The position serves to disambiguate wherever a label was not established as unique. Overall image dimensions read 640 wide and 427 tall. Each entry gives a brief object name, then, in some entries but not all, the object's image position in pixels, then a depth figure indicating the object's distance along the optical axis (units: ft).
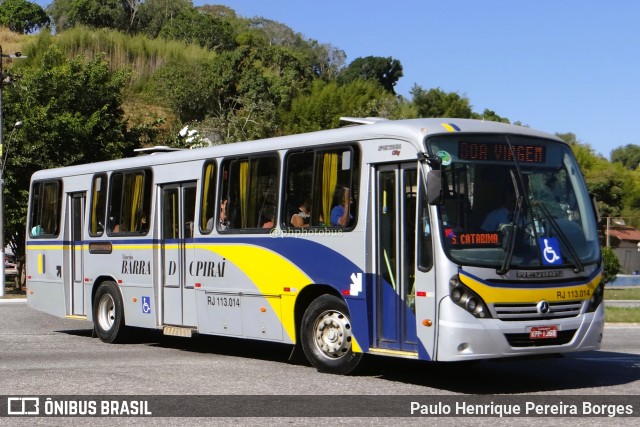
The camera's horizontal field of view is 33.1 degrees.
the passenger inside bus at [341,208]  43.06
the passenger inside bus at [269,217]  47.47
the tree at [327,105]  257.96
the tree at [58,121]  120.78
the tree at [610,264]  131.34
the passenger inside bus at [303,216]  45.37
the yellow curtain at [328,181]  44.04
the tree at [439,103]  256.32
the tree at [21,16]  430.98
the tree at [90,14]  397.80
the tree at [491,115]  313.12
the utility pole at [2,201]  109.70
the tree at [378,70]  440.04
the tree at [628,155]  505.66
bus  37.96
